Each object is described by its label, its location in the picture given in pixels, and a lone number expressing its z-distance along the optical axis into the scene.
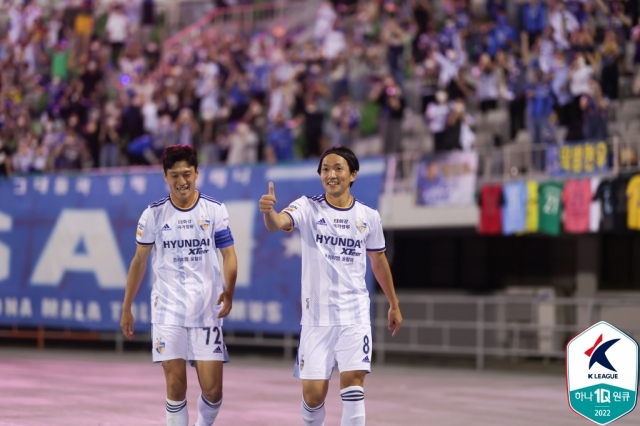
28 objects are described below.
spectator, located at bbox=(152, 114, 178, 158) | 22.47
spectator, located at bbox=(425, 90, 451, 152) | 19.33
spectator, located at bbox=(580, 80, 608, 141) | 17.70
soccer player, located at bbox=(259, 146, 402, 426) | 7.80
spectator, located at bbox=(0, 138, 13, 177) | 23.28
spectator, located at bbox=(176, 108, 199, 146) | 22.25
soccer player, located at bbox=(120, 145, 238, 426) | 8.15
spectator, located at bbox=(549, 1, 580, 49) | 19.52
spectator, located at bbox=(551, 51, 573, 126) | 18.50
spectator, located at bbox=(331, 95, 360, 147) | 20.48
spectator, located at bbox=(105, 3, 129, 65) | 27.72
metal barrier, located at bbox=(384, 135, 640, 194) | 16.92
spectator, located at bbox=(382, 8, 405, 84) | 21.66
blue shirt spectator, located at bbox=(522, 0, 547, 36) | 20.66
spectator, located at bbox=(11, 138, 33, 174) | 23.34
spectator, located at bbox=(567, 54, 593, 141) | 18.16
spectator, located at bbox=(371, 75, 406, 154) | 20.05
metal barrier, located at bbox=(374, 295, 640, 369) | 18.27
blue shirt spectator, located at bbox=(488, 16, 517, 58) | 20.66
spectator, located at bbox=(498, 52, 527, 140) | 19.56
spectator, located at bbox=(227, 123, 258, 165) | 21.09
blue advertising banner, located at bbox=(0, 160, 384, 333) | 18.95
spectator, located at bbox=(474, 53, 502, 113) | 20.06
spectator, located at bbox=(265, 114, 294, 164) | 20.73
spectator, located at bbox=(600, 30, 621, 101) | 18.59
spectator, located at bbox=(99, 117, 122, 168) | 22.83
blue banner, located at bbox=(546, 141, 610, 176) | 16.98
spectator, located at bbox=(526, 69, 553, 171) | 18.62
